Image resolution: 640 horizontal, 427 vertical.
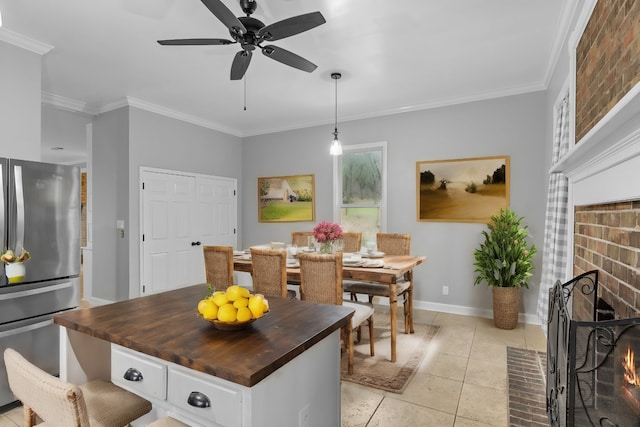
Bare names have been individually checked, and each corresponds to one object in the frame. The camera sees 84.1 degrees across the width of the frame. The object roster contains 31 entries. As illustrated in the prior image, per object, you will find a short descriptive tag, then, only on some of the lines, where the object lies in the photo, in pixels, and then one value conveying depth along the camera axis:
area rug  2.73
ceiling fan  1.98
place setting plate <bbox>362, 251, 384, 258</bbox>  3.71
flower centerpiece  3.42
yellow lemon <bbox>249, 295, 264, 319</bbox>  1.36
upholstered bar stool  0.98
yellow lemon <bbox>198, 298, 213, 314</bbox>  1.36
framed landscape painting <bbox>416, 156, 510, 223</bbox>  4.23
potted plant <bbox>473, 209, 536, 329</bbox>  3.80
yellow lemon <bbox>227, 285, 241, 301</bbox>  1.37
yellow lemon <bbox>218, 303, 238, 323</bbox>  1.31
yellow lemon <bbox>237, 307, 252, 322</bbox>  1.33
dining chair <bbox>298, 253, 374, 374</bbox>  2.81
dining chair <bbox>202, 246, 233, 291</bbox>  3.45
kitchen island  1.09
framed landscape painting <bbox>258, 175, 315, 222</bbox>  5.61
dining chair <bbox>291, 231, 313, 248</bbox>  4.83
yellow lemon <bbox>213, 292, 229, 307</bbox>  1.35
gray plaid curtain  2.76
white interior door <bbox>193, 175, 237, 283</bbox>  5.46
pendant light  3.79
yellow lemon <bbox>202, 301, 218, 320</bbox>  1.33
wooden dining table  2.89
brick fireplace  1.03
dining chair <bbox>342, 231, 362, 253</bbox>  4.46
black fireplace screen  0.97
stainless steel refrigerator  2.44
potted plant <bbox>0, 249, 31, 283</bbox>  2.40
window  4.99
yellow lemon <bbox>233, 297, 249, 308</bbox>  1.34
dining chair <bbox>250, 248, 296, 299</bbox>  3.06
